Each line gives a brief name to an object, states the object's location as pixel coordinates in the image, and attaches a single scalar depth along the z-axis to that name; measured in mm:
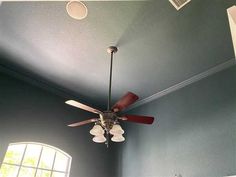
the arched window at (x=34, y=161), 2946
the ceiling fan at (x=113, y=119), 2170
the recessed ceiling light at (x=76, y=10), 2145
